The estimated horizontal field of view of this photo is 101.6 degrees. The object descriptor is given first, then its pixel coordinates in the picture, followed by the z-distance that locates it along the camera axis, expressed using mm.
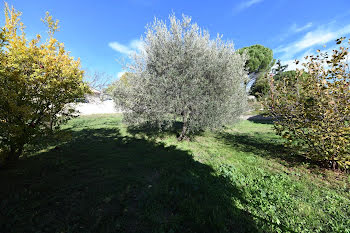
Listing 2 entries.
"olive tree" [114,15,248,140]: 8094
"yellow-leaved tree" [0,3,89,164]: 4176
